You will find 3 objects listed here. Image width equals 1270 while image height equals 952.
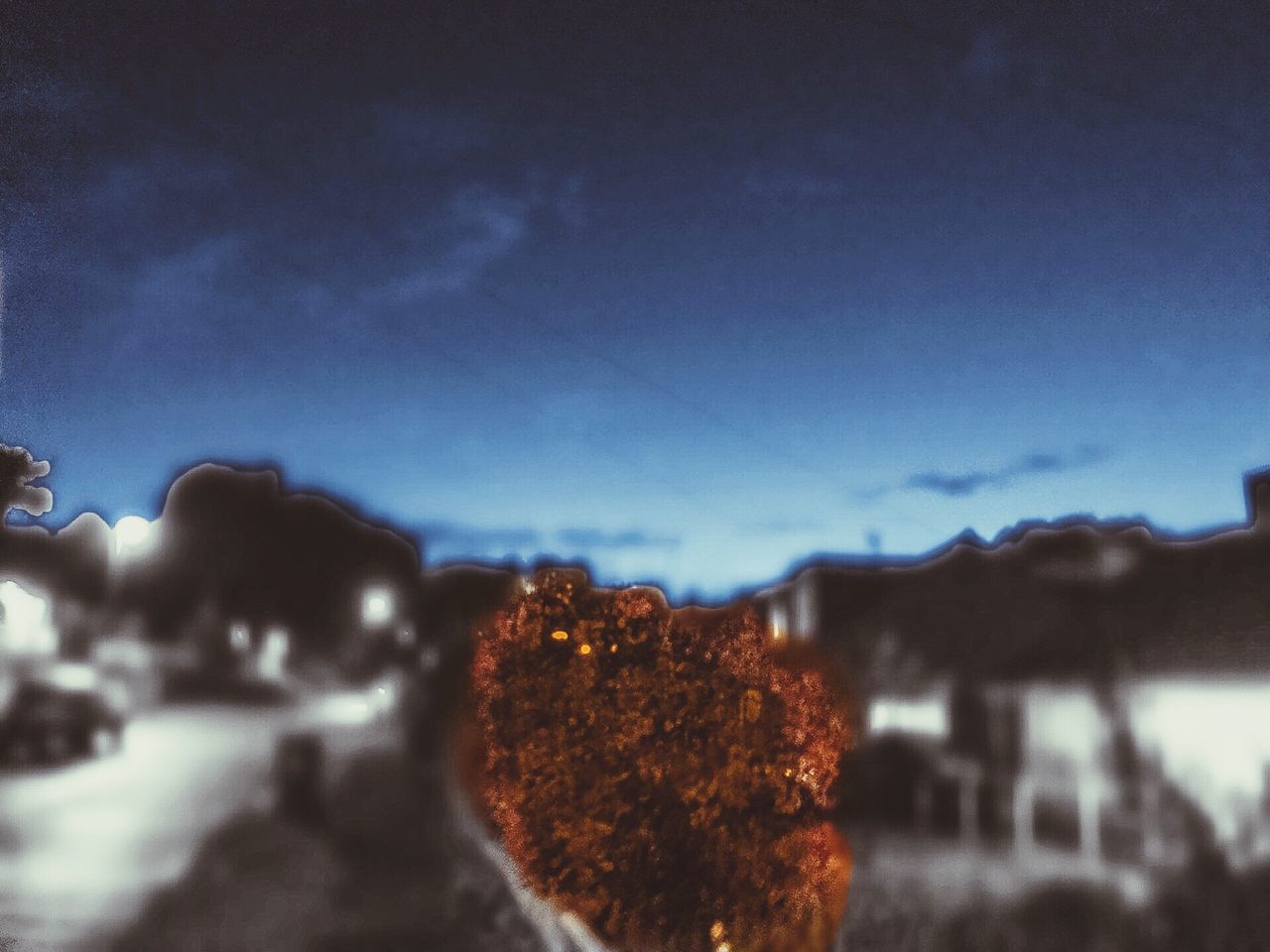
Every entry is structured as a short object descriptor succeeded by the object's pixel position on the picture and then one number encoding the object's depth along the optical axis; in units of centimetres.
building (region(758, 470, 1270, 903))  1496
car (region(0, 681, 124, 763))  2512
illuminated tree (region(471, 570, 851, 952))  1034
